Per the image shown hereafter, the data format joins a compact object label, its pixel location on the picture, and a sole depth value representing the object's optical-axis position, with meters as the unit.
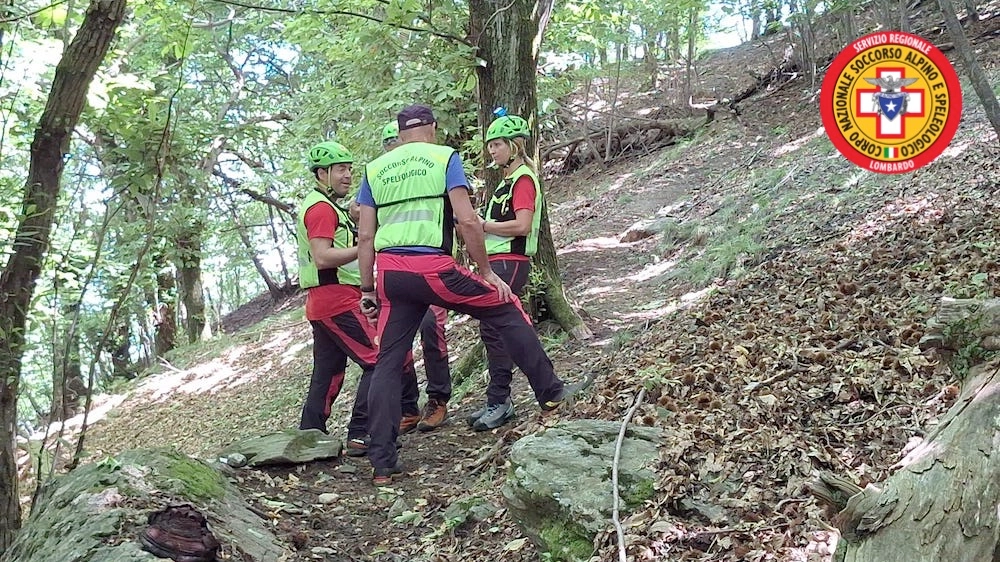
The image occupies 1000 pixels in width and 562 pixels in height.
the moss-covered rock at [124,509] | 3.04
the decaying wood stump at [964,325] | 2.49
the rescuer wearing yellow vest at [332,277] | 5.01
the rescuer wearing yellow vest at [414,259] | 4.46
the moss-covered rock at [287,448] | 4.89
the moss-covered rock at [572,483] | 3.12
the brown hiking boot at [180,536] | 2.96
